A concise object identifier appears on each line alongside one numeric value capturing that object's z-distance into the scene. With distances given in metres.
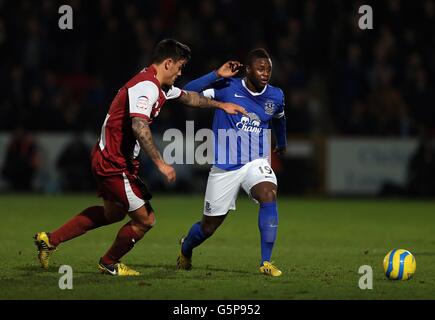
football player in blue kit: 18.94
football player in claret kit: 17.44
